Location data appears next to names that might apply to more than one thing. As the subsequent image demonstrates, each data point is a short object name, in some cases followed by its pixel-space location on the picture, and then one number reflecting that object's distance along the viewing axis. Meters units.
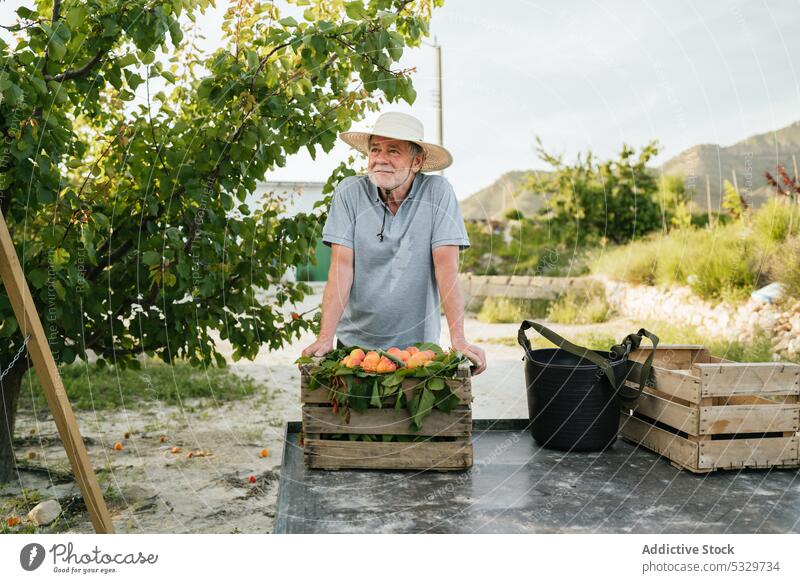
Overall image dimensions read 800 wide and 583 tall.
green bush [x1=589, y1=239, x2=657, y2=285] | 9.37
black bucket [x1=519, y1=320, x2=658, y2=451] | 2.43
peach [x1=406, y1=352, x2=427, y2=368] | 2.26
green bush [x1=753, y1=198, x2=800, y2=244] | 7.80
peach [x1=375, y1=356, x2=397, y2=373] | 2.24
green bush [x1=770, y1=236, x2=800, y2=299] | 7.30
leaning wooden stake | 2.60
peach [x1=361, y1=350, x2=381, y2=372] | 2.24
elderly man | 2.95
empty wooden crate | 2.29
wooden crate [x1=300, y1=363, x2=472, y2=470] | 2.24
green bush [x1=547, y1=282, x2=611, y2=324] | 9.42
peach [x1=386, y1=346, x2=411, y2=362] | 2.36
